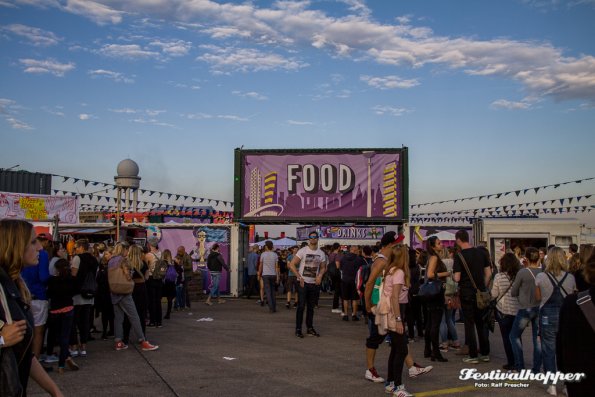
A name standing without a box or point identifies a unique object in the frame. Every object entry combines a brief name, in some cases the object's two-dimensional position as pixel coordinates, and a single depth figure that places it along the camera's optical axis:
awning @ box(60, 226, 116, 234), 21.92
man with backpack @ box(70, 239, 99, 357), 8.72
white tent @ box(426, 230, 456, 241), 20.55
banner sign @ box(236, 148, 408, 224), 19.92
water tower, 38.03
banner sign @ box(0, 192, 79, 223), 23.02
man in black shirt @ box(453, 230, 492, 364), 8.98
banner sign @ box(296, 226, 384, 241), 25.86
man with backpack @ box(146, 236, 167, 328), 12.63
